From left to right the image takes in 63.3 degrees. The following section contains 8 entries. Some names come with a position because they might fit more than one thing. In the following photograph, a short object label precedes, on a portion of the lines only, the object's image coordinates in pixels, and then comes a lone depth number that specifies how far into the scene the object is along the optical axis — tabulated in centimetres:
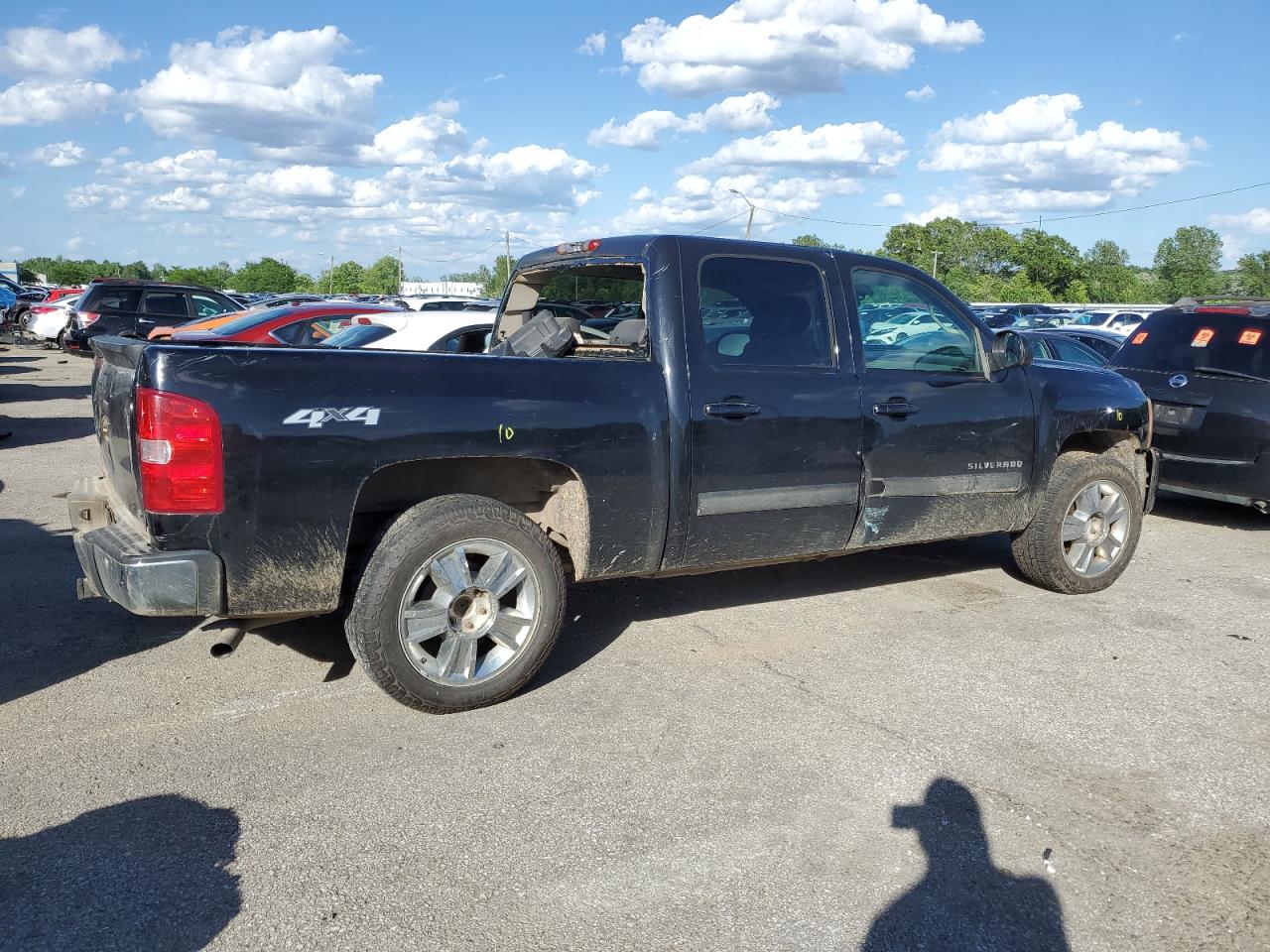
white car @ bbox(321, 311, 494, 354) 922
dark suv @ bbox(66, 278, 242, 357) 1989
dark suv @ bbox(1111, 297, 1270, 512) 782
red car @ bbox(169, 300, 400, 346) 1190
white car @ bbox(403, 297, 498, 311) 1972
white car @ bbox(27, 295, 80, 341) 2545
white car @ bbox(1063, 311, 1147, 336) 2811
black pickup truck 365
